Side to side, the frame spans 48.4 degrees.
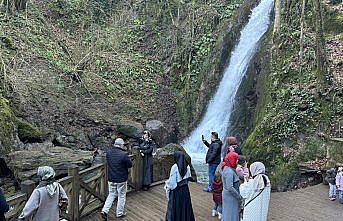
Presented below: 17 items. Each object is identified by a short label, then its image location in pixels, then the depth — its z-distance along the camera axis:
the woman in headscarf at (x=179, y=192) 6.58
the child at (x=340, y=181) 9.08
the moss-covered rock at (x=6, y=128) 11.99
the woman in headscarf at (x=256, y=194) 5.78
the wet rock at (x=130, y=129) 17.95
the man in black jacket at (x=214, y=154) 9.07
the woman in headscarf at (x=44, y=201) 5.00
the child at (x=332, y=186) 9.55
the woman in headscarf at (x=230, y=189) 6.16
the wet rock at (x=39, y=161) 10.34
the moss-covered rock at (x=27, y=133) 13.59
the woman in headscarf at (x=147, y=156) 9.89
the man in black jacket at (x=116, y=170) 7.55
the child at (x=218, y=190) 7.49
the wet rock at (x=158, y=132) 19.14
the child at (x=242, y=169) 6.27
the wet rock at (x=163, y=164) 11.18
